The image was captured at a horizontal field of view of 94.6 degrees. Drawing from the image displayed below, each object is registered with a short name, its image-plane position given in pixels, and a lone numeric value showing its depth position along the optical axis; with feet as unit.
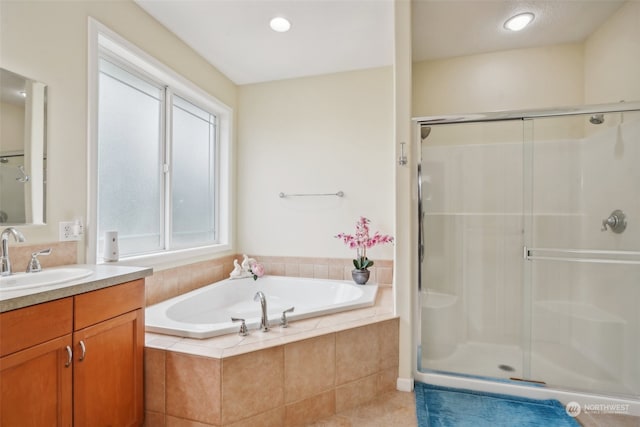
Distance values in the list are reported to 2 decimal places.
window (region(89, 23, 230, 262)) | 6.17
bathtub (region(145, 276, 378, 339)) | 5.36
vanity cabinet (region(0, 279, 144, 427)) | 3.10
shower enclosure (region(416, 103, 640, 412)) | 6.24
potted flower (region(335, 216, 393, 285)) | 8.43
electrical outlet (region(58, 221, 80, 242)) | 4.97
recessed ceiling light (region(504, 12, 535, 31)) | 6.78
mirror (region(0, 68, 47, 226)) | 4.28
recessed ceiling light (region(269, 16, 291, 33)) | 6.86
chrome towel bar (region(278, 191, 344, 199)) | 9.20
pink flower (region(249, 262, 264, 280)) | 8.42
